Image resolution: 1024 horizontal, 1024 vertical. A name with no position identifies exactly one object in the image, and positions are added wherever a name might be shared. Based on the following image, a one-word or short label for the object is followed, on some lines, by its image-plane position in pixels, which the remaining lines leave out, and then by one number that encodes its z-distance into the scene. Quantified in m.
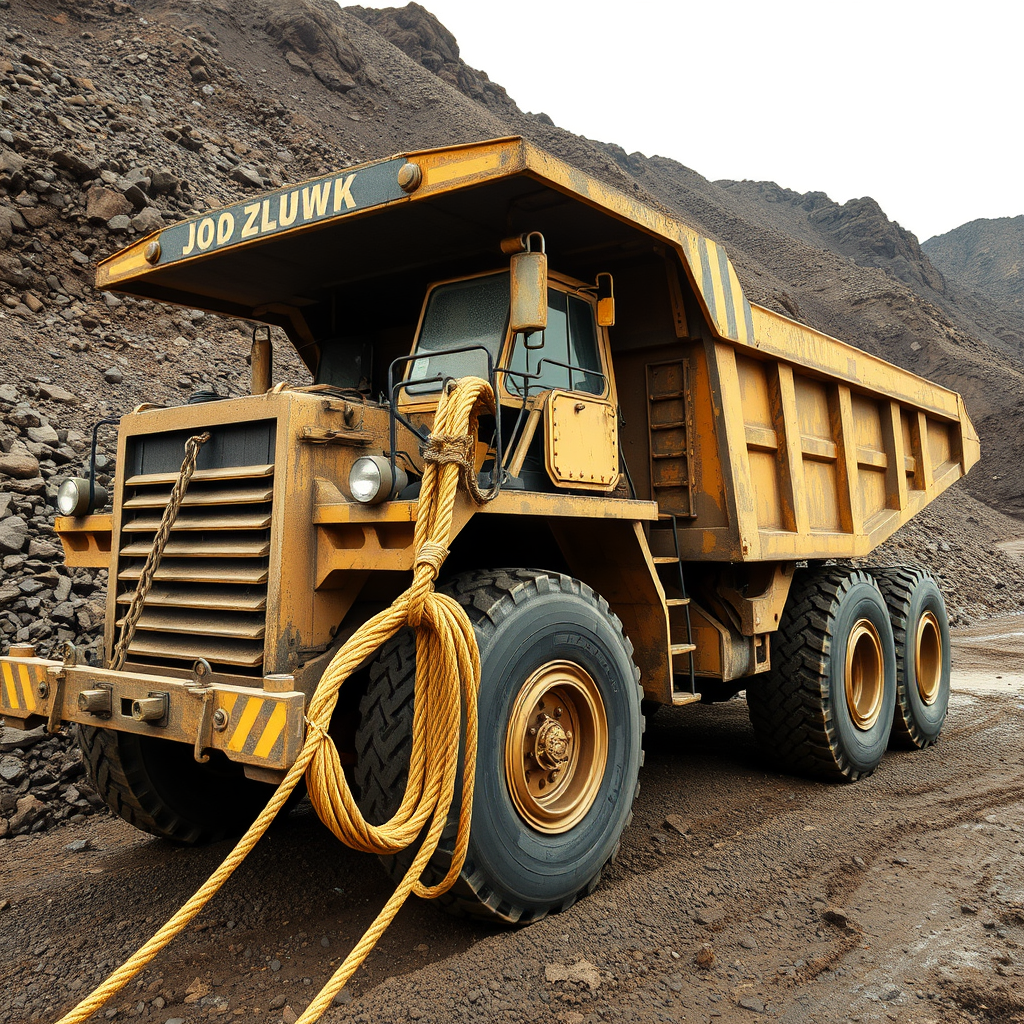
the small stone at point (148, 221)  11.75
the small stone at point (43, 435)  7.20
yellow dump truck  3.16
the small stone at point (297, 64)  25.17
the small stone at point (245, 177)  15.78
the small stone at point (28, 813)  4.55
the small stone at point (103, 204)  11.29
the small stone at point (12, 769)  4.76
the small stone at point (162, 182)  12.81
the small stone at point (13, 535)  6.00
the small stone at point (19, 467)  6.66
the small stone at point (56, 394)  8.16
